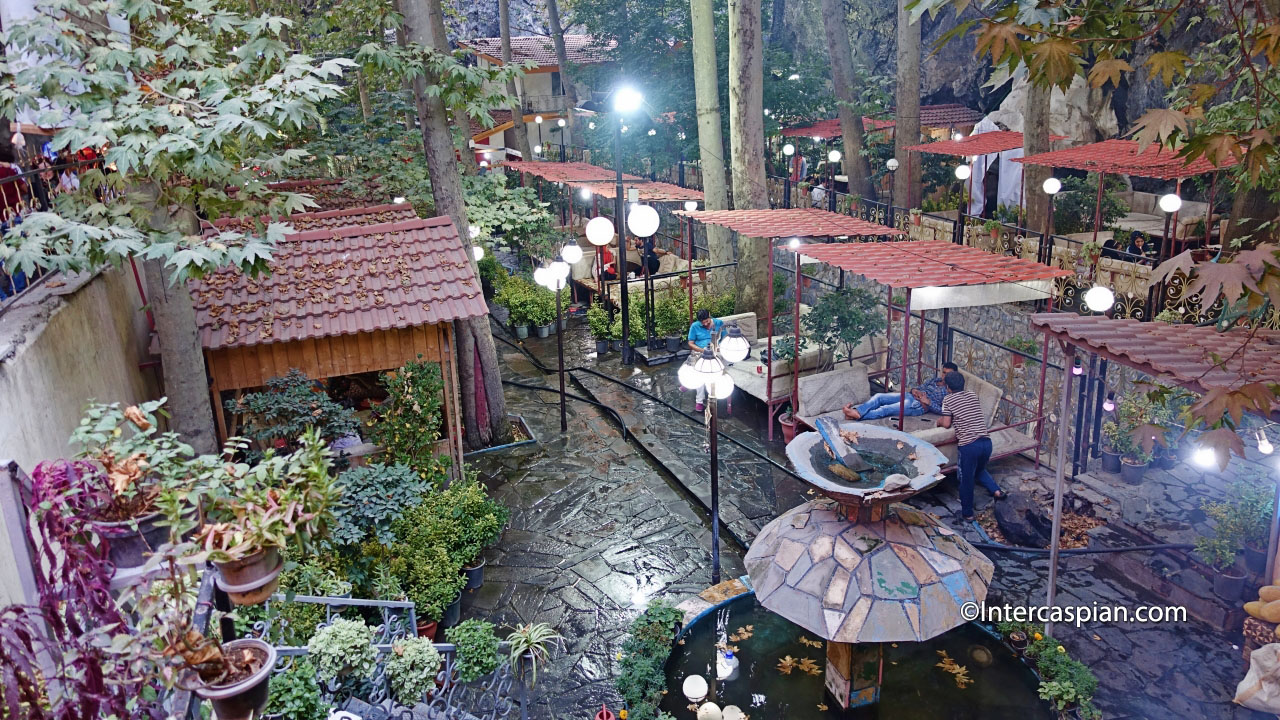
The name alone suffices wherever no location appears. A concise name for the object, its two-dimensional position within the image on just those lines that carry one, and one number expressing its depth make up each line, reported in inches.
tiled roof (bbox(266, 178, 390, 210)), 565.6
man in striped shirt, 403.5
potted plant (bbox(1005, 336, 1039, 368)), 556.1
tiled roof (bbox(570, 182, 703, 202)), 652.7
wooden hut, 384.8
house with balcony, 1798.7
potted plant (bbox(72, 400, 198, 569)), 148.0
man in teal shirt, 541.3
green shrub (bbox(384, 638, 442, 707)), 260.5
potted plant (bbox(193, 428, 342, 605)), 145.3
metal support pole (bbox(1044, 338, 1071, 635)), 285.0
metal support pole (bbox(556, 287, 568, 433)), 514.1
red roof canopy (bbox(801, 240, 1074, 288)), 381.1
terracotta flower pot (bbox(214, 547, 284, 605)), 147.9
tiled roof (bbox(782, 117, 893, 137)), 1056.8
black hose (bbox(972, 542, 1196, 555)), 356.2
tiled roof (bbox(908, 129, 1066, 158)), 814.5
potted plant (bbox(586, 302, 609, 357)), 671.8
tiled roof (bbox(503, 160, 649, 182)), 804.6
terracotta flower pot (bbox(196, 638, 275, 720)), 136.2
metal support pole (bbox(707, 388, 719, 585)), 335.3
